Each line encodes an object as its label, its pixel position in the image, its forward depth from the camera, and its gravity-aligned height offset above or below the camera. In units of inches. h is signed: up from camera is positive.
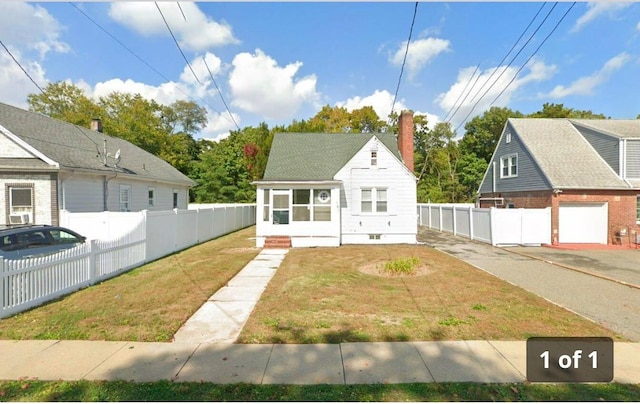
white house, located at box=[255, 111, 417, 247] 569.0 +6.6
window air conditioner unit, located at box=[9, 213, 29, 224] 469.1 -25.5
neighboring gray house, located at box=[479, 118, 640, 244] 598.5 +43.9
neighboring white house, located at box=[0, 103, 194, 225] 472.7 +54.4
